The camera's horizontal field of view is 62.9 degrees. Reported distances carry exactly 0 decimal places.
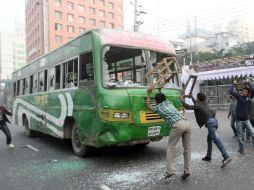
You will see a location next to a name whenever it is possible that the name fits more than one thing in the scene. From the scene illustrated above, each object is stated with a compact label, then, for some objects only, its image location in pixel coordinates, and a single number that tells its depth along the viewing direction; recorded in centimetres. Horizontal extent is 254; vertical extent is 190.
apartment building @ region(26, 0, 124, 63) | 4392
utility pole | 1934
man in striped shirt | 381
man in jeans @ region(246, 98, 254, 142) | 652
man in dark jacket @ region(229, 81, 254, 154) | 523
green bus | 451
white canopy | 1409
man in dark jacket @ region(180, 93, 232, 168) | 456
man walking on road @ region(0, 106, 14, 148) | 684
